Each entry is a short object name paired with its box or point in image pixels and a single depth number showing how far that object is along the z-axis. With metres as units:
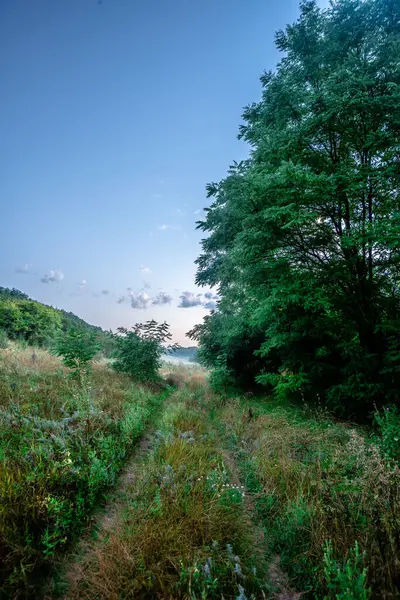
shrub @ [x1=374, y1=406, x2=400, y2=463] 4.34
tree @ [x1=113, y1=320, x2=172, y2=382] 13.95
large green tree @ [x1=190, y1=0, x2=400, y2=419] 6.07
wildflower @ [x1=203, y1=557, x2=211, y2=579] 2.26
